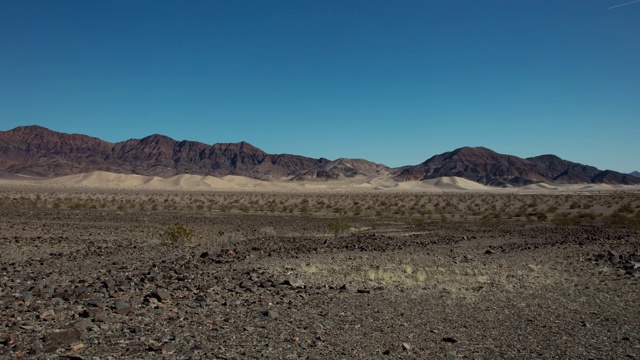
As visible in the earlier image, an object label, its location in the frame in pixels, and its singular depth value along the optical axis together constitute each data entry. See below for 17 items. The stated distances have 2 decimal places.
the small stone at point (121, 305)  8.59
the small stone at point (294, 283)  11.20
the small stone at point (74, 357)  6.14
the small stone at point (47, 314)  7.86
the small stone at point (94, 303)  8.69
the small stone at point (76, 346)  6.56
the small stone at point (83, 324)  7.43
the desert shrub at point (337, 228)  24.60
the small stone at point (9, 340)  6.58
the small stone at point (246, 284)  10.81
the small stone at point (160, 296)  9.35
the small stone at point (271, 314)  8.64
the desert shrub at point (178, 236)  19.64
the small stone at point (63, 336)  6.79
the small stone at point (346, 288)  10.95
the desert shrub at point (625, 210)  40.03
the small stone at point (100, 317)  7.89
